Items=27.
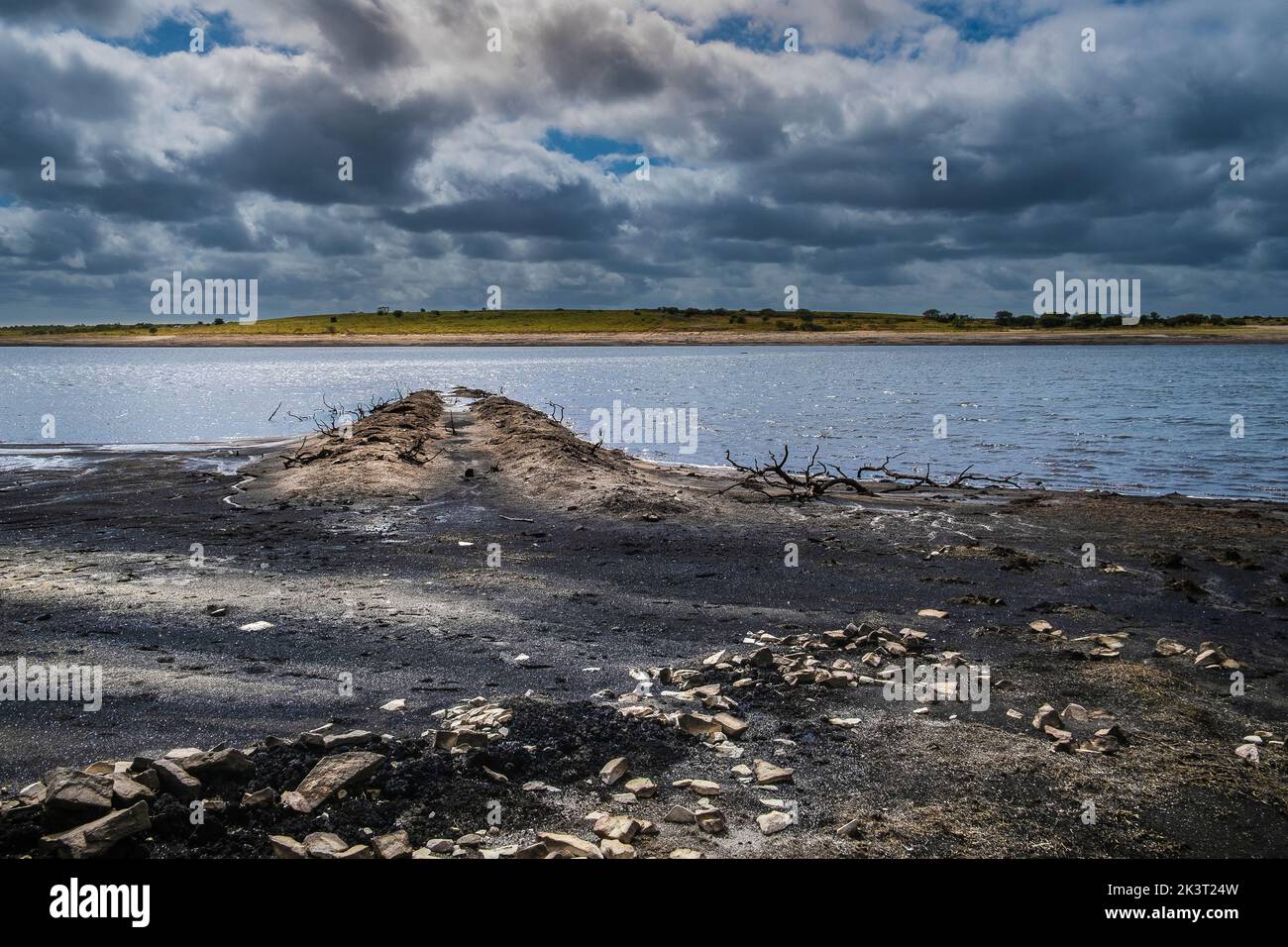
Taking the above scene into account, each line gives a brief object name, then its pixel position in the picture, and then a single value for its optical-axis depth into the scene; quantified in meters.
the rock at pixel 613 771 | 5.85
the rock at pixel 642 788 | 5.66
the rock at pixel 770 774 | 5.90
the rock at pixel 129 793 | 5.05
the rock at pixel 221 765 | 5.52
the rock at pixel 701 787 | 5.70
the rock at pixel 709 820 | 5.20
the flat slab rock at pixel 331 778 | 5.32
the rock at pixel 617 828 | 5.05
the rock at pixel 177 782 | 5.24
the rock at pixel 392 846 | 4.78
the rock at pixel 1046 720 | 6.83
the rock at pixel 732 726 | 6.70
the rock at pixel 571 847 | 4.80
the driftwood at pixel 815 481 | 19.28
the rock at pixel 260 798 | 5.29
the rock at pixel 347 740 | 6.05
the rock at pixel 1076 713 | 7.07
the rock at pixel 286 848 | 4.76
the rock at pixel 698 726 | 6.68
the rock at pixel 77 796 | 4.81
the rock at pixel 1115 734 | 6.54
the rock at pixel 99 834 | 4.57
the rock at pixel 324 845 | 4.78
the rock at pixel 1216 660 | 8.33
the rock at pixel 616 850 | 4.86
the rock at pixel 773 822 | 5.25
